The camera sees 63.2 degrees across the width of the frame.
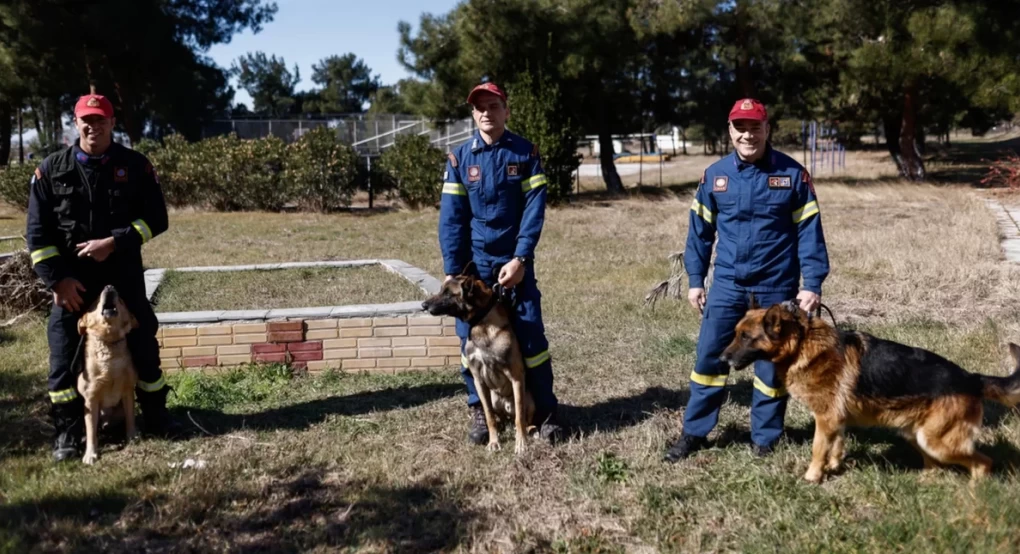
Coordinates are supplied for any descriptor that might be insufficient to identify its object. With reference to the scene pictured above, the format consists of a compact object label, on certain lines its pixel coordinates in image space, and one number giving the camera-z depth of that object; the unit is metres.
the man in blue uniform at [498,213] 4.46
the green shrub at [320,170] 18.27
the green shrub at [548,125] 19.25
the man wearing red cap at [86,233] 4.38
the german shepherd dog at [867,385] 3.71
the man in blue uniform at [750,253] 4.09
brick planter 6.06
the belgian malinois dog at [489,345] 4.36
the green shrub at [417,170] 19.17
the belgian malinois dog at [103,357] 4.38
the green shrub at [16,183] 18.95
